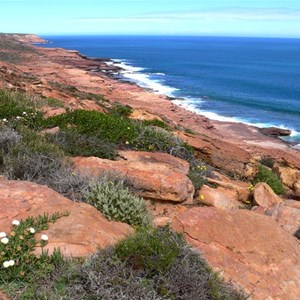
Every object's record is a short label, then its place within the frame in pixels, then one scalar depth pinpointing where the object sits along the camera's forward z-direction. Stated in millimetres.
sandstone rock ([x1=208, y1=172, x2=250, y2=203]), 9627
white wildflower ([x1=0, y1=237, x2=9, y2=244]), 3722
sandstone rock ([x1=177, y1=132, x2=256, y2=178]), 13023
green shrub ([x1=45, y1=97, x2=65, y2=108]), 13883
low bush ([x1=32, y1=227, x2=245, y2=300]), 3547
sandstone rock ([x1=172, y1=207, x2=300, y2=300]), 4715
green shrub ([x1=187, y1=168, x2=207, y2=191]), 8477
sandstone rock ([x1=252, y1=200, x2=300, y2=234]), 7794
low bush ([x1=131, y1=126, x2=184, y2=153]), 9609
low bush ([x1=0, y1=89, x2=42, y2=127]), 9369
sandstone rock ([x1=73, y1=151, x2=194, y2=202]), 7281
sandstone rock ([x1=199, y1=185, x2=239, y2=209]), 8130
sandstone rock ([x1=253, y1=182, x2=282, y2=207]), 9719
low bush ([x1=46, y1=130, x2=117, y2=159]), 8102
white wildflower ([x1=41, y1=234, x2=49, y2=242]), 4020
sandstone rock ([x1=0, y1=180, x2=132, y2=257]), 4230
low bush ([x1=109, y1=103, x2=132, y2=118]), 16906
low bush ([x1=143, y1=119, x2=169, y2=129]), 13570
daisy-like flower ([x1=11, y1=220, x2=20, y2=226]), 4160
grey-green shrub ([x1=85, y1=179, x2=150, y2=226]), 5453
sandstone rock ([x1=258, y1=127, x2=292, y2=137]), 37625
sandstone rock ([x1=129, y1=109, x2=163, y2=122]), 17031
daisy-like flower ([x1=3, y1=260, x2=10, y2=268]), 3533
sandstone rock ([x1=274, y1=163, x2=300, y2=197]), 13896
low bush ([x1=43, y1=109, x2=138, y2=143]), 9297
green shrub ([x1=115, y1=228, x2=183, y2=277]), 3803
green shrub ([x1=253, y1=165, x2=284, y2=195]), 13221
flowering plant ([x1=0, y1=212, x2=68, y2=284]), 3646
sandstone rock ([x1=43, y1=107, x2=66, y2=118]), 10797
